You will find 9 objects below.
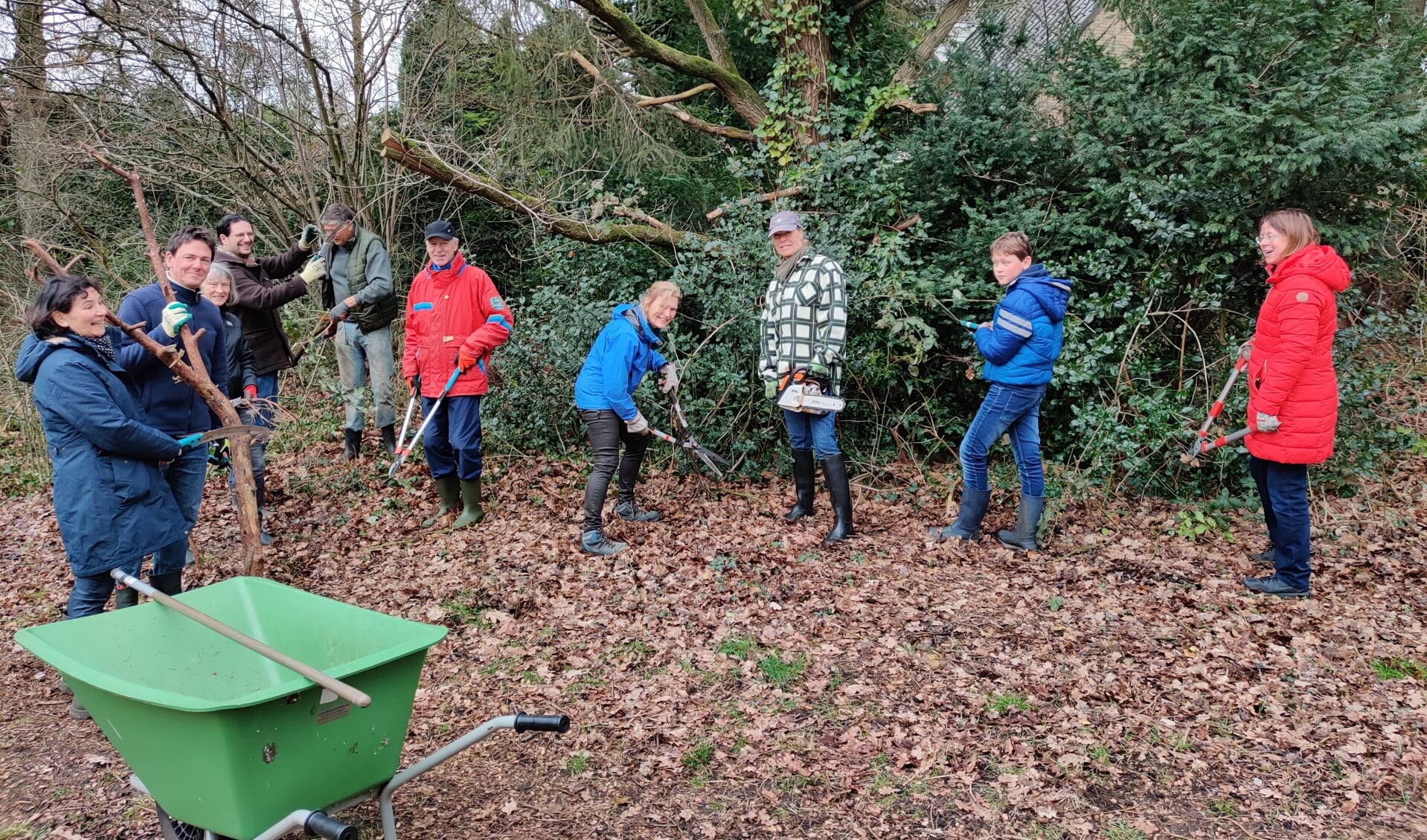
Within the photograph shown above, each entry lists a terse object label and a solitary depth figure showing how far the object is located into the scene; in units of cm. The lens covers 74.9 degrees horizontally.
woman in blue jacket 568
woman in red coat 456
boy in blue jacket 525
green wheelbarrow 247
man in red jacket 602
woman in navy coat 379
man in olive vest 675
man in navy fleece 442
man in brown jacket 609
